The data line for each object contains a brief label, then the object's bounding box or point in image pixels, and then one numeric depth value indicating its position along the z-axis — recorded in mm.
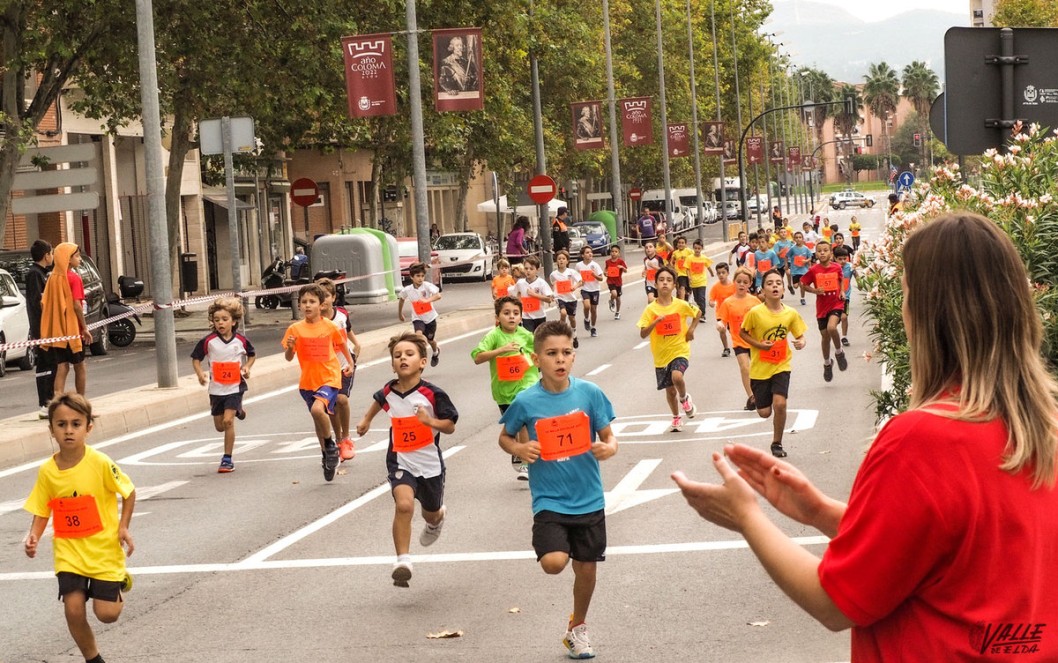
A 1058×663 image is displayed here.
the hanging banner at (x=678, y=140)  65688
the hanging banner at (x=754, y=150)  87250
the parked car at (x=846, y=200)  152625
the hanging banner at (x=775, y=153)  104712
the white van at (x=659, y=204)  103000
